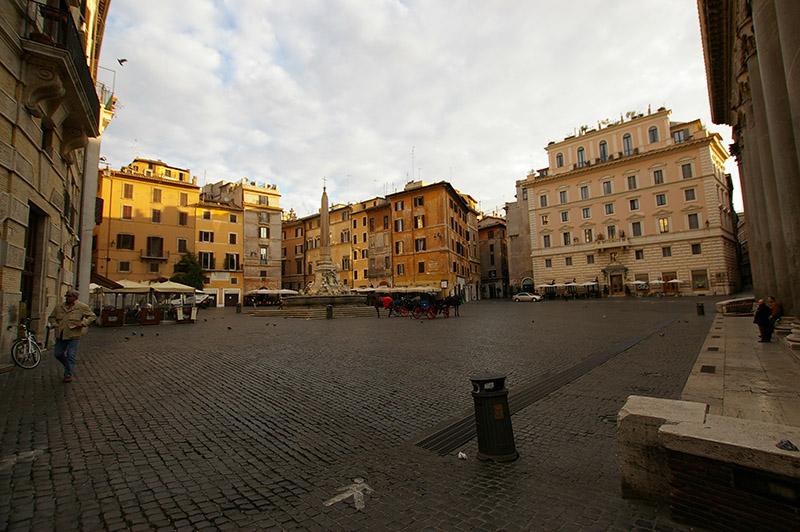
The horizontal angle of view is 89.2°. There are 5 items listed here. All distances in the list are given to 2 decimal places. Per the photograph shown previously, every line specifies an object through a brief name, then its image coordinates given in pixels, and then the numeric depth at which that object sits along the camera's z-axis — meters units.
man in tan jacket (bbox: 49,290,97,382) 7.25
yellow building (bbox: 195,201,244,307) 48.94
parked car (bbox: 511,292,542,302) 46.55
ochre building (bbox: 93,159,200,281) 41.16
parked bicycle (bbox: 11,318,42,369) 8.37
